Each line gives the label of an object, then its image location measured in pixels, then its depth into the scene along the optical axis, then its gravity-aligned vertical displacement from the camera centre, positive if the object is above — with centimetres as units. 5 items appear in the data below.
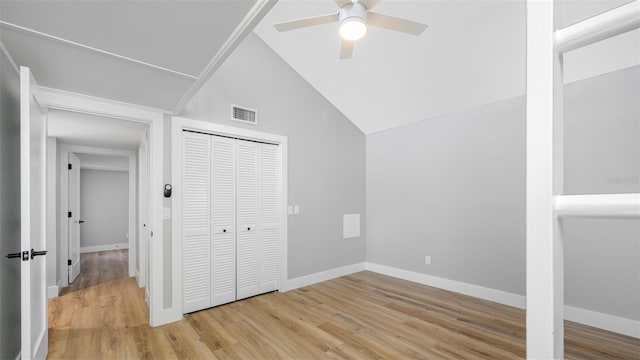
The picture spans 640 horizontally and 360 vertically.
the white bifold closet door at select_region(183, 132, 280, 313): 318 -47
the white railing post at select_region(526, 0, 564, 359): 34 -1
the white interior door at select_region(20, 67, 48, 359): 161 -24
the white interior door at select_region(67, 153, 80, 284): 424 -54
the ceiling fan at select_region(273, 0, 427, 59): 204 +123
